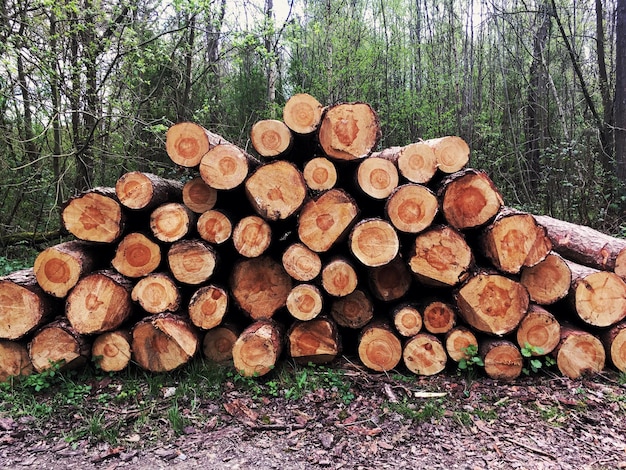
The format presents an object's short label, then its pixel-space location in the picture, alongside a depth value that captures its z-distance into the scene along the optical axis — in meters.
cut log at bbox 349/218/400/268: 2.84
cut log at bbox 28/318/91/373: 2.83
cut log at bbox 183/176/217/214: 3.15
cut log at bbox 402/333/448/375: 2.94
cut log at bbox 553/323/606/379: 2.86
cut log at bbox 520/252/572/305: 2.98
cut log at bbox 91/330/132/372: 2.95
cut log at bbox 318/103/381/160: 3.01
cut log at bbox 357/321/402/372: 3.00
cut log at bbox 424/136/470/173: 3.05
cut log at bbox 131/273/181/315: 2.96
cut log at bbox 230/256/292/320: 3.19
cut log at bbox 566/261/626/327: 2.92
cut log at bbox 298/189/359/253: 2.94
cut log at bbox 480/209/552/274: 2.84
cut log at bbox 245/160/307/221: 2.97
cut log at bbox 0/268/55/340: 2.83
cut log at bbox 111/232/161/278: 3.02
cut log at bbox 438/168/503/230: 2.88
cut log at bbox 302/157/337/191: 3.00
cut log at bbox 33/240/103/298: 2.90
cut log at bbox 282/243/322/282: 2.94
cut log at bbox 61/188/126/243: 2.99
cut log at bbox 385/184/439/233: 2.87
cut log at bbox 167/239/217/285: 3.00
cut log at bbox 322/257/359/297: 2.92
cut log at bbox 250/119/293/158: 3.01
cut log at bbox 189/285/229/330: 2.98
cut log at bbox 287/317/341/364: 3.04
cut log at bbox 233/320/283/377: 2.89
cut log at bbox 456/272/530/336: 2.84
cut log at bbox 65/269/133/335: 2.86
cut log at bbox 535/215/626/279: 3.30
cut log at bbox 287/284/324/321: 2.92
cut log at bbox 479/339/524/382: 2.85
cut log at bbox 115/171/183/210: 2.98
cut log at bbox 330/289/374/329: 3.18
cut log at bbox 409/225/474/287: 2.86
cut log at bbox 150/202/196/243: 3.01
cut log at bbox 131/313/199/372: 2.89
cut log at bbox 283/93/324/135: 3.04
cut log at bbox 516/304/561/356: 2.86
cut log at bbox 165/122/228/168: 3.03
